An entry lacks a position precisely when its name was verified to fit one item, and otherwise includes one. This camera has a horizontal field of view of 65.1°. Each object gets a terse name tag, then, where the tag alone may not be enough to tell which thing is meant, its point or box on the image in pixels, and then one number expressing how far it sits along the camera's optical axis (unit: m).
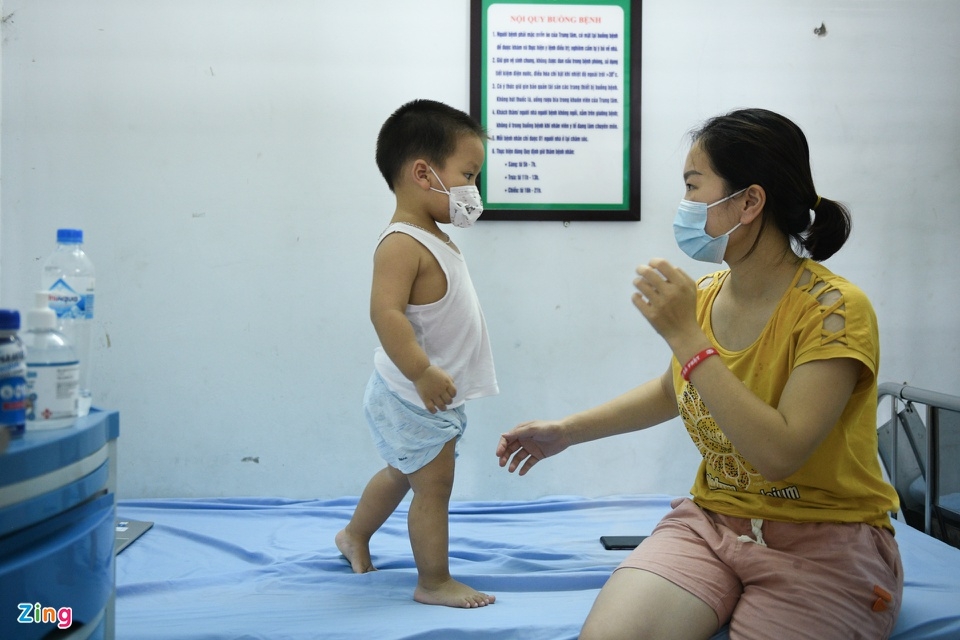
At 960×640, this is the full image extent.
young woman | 1.24
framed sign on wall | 2.40
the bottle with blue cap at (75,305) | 1.18
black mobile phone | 1.95
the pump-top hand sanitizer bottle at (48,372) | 0.98
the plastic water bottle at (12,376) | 0.89
